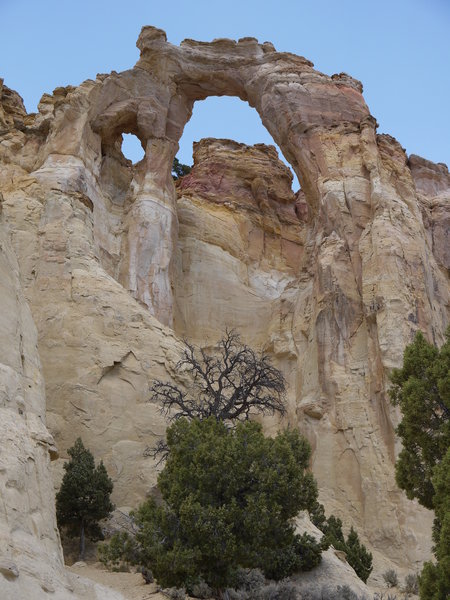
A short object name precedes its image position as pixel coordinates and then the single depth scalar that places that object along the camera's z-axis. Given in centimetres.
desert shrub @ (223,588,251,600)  1419
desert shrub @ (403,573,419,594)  2117
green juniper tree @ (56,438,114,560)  1809
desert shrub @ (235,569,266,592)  1477
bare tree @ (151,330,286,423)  1939
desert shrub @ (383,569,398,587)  2253
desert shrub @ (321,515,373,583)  2122
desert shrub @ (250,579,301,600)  1436
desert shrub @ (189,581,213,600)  1421
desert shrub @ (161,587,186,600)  1389
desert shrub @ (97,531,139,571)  1550
